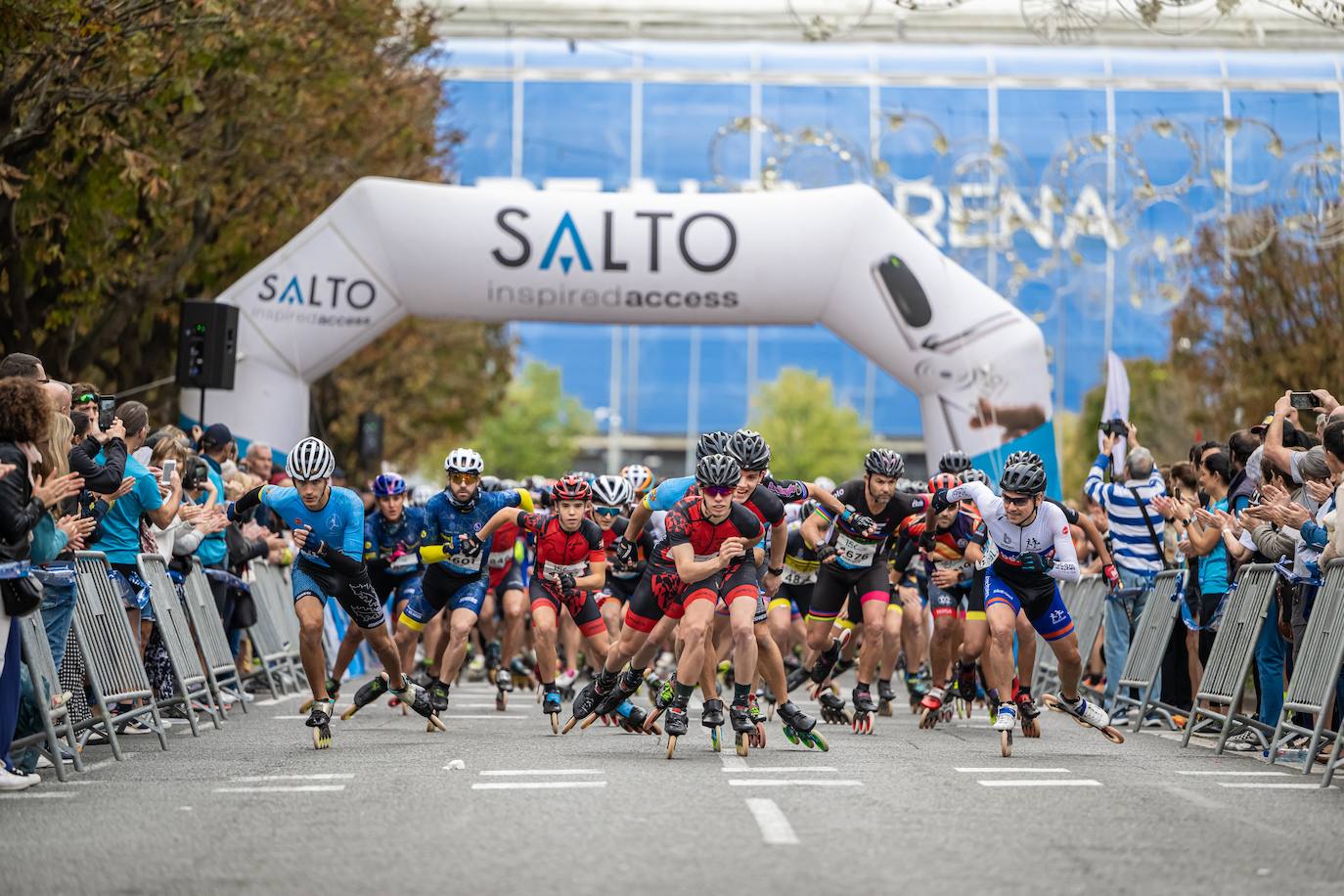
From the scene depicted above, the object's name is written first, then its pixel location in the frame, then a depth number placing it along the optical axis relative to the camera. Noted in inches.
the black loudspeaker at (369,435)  1336.1
